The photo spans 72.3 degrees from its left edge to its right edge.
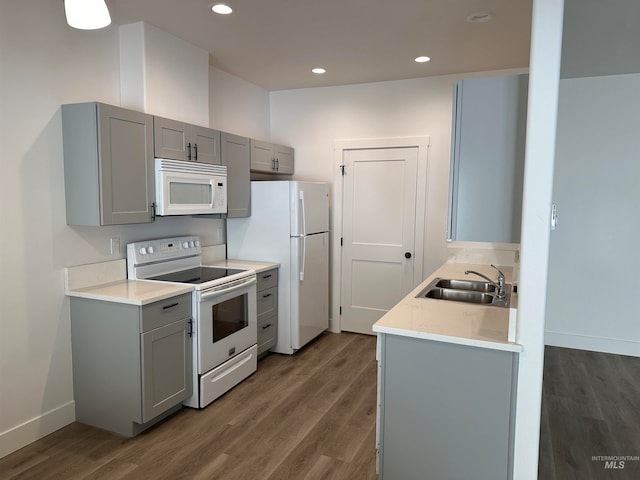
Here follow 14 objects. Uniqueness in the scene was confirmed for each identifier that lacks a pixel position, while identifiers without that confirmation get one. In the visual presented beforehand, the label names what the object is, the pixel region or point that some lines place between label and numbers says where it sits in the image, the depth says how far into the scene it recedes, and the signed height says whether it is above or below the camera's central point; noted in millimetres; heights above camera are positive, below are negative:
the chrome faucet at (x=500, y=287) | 2808 -510
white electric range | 3113 -777
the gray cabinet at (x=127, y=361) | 2693 -1000
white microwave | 3068 +132
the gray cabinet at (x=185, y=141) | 3062 +477
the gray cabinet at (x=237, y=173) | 3787 +296
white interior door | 4590 -258
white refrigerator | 4090 -348
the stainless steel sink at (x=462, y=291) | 2912 -576
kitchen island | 1895 -854
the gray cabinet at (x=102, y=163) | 2660 +259
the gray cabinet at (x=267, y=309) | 3927 -951
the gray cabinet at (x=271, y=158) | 4234 +499
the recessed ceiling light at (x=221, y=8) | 2766 +1263
